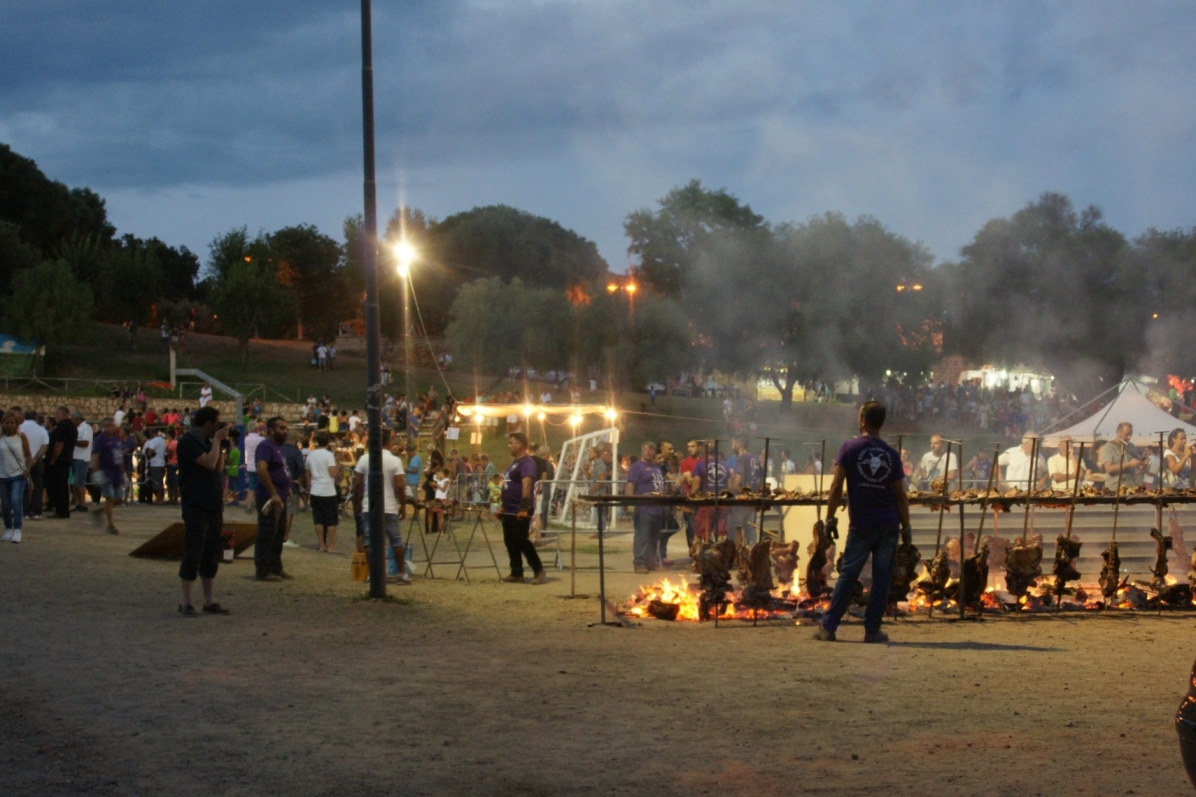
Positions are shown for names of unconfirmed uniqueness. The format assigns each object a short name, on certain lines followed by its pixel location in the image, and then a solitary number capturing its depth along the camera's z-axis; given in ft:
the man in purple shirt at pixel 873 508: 28.76
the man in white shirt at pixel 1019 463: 51.08
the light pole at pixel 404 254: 74.38
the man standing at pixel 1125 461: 48.34
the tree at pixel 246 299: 199.72
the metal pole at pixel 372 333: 36.42
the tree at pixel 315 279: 261.03
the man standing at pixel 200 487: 31.35
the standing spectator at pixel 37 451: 53.57
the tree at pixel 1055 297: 130.00
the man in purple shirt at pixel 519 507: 42.91
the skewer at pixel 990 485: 34.76
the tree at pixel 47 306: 171.73
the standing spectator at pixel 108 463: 53.62
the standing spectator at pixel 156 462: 73.36
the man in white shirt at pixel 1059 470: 46.75
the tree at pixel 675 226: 194.80
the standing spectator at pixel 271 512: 41.39
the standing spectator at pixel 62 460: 56.44
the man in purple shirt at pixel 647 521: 50.44
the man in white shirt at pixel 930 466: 50.96
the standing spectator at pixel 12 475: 46.68
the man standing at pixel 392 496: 42.57
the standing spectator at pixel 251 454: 61.87
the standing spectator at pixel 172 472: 75.36
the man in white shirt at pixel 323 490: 49.19
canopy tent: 74.18
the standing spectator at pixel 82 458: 60.23
